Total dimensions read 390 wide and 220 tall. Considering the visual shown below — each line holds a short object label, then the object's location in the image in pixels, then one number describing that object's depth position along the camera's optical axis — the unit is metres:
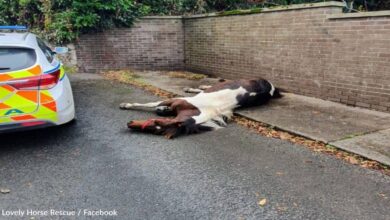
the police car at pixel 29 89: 3.93
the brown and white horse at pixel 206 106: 4.92
